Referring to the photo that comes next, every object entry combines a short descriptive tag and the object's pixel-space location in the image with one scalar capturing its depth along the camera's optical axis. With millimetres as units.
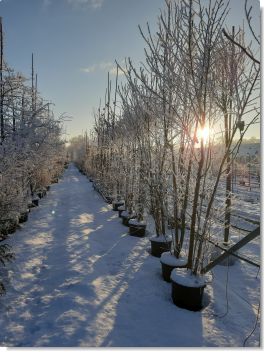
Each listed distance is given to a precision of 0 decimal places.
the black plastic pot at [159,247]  5324
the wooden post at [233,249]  3252
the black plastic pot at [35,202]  10512
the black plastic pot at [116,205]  9797
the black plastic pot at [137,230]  6773
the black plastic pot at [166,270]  4250
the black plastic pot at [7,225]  5010
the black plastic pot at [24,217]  7775
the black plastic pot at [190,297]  3533
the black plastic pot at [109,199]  11488
